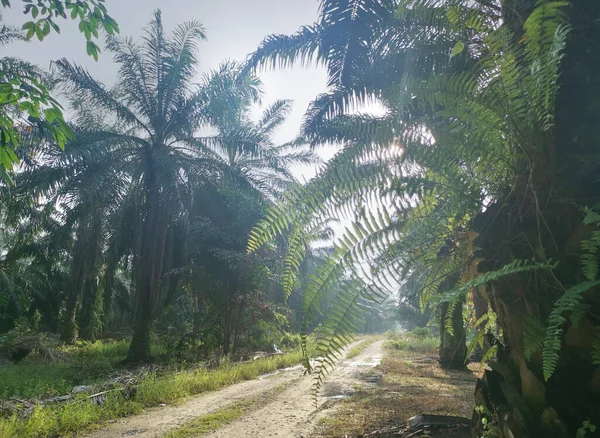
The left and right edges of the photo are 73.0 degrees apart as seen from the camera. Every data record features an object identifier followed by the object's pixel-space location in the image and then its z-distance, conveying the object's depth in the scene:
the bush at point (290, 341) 18.95
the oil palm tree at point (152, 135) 11.16
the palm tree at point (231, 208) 11.79
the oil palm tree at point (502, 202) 1.76
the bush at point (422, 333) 29.16
